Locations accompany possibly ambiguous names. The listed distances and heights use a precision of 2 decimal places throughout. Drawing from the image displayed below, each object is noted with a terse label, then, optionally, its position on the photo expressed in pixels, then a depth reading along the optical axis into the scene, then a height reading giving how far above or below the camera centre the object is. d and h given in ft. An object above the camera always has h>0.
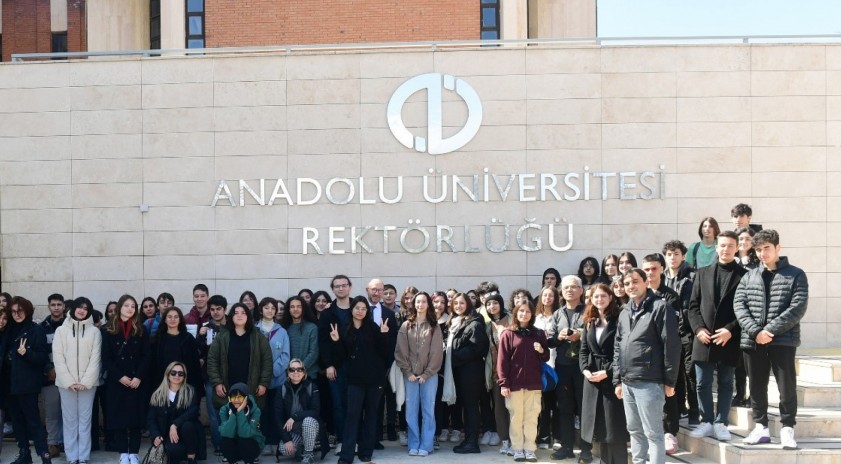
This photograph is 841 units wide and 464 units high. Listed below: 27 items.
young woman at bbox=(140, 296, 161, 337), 34.10 -3.14
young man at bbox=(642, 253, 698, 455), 27.73 -2.12
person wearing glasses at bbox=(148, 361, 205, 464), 30.27 -6.22
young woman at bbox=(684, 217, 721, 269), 33.81 -0.62
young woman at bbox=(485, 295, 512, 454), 31.19 -4.37
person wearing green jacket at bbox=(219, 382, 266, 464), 29.99 -6.45
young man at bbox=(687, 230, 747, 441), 27.07 -3.00
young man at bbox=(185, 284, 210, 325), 35.12 -3.03
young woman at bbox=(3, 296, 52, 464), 31.68 -5.12
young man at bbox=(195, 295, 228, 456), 32.14 -3.85
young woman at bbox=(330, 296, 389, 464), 30.83 -4.78
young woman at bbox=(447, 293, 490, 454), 31.12 -4.40
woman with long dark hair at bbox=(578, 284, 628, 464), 26.43 -4.37
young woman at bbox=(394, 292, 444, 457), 31.17 -4.54
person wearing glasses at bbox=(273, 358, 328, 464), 30.83 -6.24
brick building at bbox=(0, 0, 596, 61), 57.52 +13.09
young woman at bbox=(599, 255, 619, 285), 34.91 -1.49
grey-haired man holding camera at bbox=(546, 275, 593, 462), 29.71 -4.36
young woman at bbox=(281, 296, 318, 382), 32.32 -3.65
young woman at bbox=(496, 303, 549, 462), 29.71 -4.66
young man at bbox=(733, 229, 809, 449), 25.29 -2.63
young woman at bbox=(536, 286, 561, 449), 31.01 -5.77
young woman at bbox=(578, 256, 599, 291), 38.58 -1.80
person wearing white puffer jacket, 31.53 -4.84
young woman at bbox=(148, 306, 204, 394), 31.89 -4.04
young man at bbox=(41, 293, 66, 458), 32.94 -6.54
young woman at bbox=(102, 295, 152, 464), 31.53 -4.98
